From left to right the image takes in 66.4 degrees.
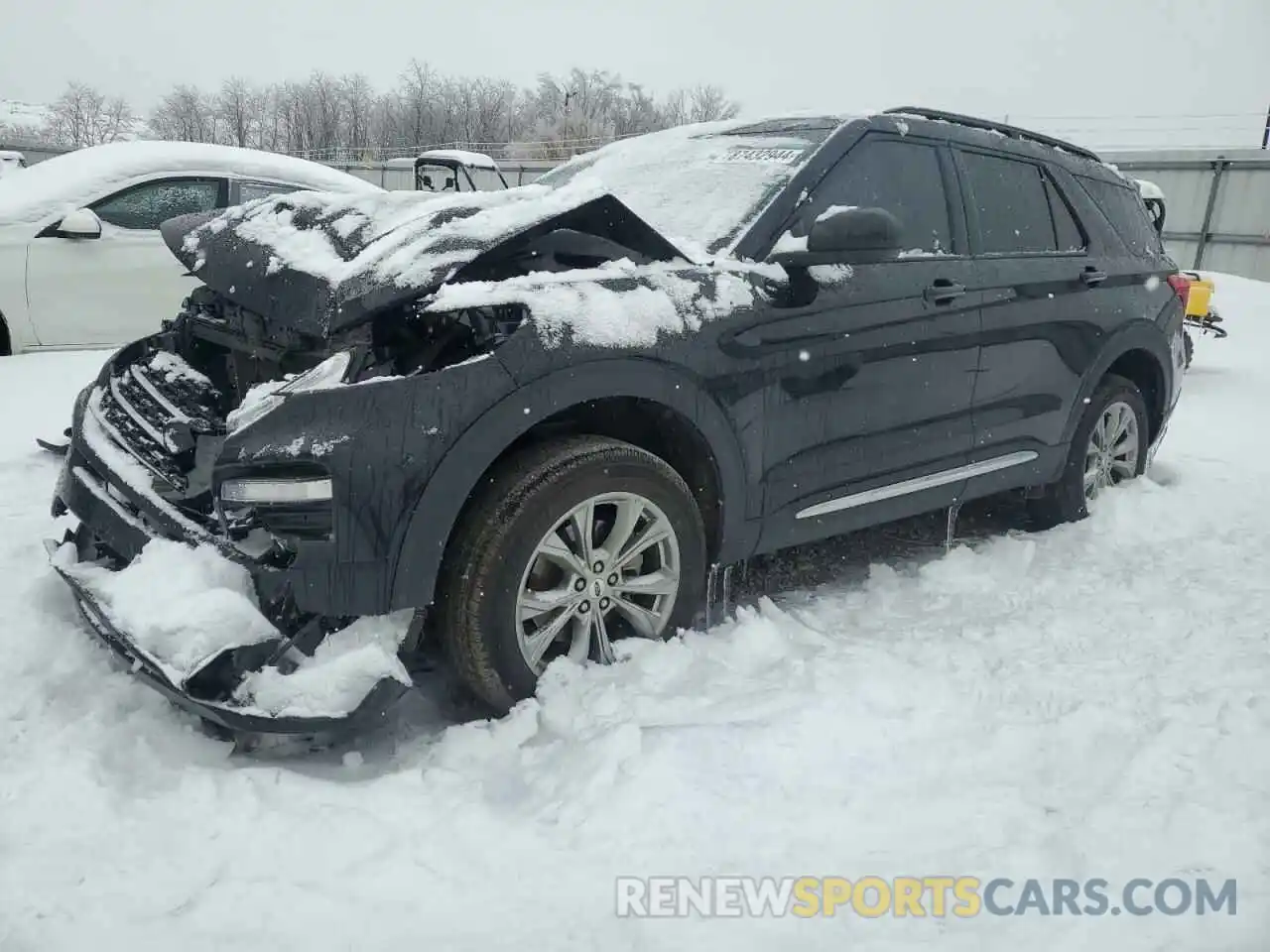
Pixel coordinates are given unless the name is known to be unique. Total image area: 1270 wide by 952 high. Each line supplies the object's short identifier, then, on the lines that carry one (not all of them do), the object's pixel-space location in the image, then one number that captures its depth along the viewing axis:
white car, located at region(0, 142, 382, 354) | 5.91
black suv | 2.31
